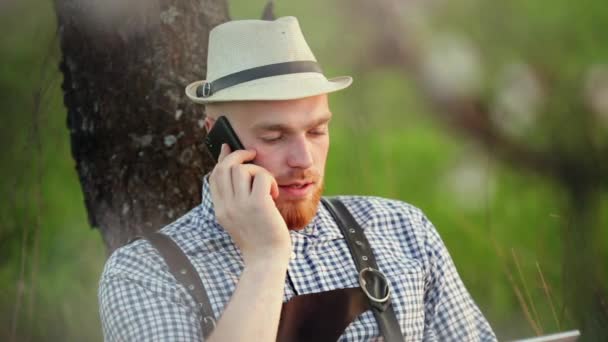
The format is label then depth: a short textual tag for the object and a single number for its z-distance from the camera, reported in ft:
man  13.42
